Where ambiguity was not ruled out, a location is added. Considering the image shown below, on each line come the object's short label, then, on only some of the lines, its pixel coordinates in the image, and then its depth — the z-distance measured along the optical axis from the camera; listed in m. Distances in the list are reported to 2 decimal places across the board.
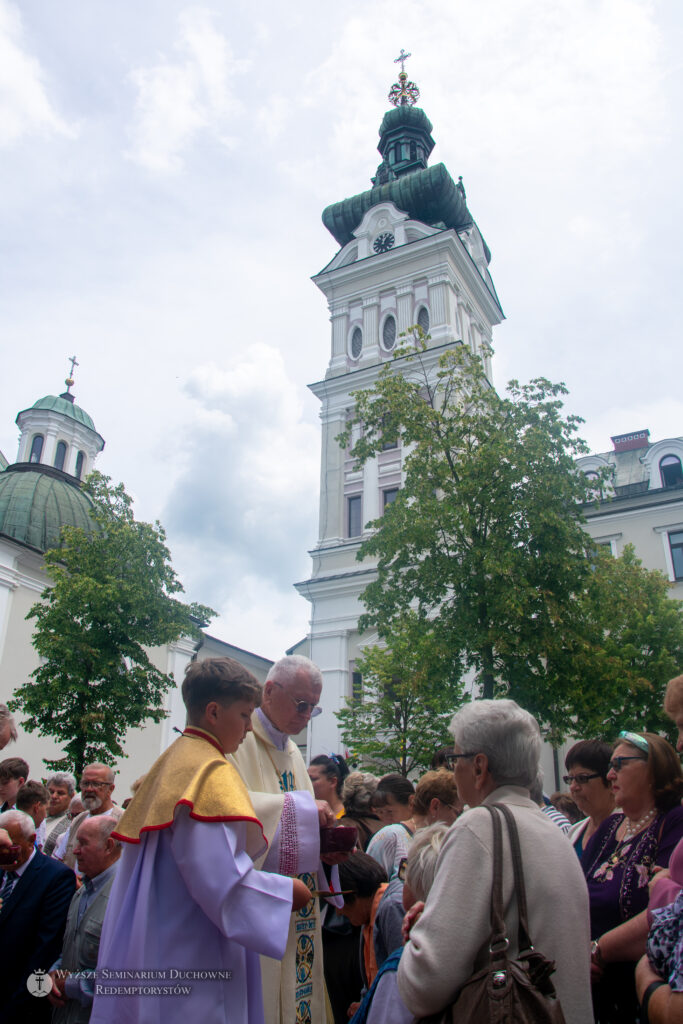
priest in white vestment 3.11
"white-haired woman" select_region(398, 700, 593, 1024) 2.15
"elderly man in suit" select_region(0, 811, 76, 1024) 4.03
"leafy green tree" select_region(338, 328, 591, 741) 14.60
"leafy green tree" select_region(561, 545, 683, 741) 14.99
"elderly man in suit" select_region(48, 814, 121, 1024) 3.88
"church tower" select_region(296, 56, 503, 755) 28.34
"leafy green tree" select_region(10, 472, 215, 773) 18.22
